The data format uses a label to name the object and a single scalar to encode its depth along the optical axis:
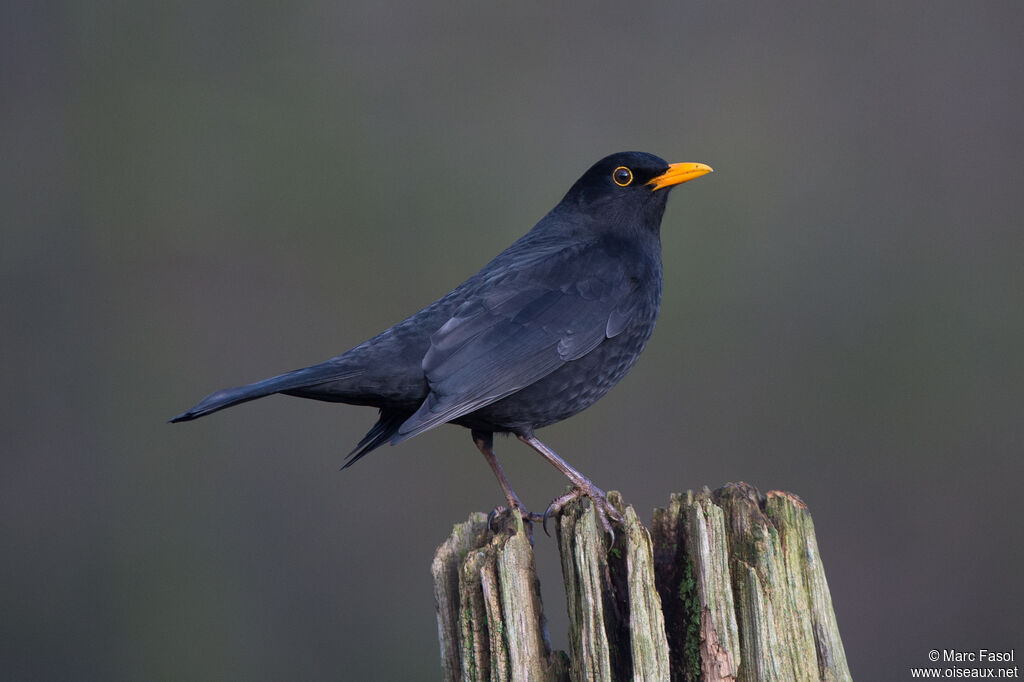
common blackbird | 7.75
